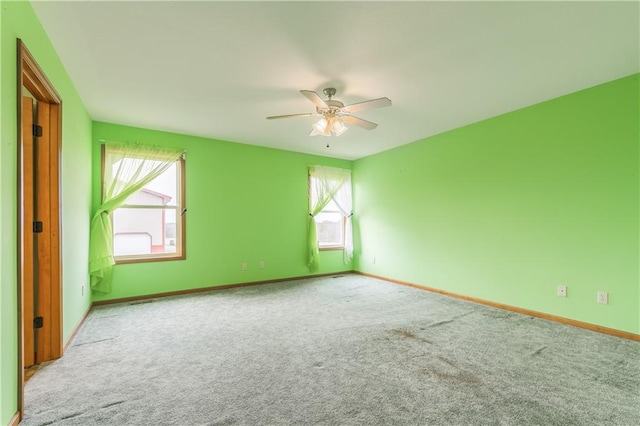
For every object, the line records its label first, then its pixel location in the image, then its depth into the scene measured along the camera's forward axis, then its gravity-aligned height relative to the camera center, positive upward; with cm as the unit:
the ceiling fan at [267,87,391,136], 253 +97
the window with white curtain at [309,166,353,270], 543 +2
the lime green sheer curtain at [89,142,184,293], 349 +40
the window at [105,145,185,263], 386 -7
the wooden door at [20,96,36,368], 204 -14
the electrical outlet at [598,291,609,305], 275 -83
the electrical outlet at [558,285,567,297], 301 -84
